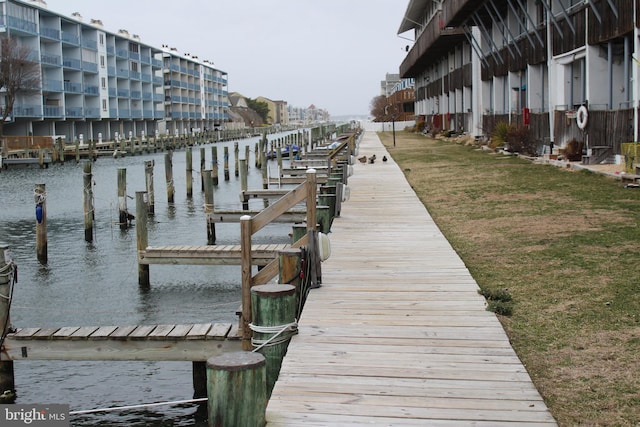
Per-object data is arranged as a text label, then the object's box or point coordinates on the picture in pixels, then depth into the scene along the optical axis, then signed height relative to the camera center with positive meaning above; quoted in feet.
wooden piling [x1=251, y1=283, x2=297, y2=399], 23.85 -5.77
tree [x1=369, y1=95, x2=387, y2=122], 416.67 +16.02
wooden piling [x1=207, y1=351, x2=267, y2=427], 17.84 -5.82
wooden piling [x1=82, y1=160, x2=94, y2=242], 75.77 -6.48
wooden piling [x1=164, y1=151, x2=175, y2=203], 108.15 -5.69
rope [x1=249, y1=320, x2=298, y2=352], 23.70 -5.99
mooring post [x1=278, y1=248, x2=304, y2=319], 29.66 -5.00
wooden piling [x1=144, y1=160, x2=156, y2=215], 94.53 -5.87
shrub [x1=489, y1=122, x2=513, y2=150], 128.88 -1.02
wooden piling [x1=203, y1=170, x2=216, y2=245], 72.43 -6.98
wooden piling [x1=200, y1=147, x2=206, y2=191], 160.90 -4.39
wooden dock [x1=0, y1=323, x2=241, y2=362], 28.48 -7.53
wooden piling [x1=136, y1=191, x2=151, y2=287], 53.72 -7.06
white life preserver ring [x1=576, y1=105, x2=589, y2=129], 87.56 +1.08
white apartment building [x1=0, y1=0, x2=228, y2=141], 248.52 +24.48
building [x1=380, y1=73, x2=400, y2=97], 620.69 +37.33
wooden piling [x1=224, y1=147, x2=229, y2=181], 156.24 -6.13
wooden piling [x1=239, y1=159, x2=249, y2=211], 102.53 -4.91
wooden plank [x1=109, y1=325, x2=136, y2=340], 29.32 -7.24
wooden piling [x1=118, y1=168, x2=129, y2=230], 84.77 -6.75
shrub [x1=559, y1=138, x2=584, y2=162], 90.12 -2.68
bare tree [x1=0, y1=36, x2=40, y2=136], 220.43 +20.37
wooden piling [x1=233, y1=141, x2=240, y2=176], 157.60 -6.38
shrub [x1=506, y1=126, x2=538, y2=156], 112.16 -1.87
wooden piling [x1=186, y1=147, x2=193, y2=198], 118.42 -6.56
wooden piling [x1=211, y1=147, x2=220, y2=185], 145.24 -5.84
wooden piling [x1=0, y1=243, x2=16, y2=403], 30.94 -6.56
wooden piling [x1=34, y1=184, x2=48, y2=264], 65.00 -7.58
